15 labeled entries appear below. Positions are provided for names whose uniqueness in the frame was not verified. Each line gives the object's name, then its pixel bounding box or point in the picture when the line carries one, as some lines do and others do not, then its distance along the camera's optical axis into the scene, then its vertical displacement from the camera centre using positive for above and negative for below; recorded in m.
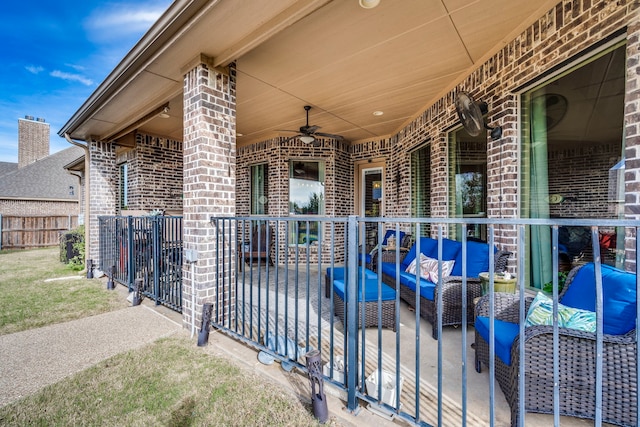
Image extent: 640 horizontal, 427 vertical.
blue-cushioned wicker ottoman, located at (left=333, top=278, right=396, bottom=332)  2.76 -0.89
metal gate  3.31 -0.54
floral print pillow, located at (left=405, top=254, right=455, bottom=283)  3.06 -0.62
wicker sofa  2.68 -0.74
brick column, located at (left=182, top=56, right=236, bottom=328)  2.70 +0.36
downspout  5.48 +0.50
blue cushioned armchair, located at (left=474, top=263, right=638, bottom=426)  1.33 -0.75
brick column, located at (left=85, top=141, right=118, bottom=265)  5.51 +0.54
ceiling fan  4.73 +1.43
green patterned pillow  1.51 -0.60
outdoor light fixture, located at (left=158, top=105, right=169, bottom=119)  4.17 +1.77
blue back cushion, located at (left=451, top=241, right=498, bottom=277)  2.94 -0.49
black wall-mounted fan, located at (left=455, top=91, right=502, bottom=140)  2.92 +1.07
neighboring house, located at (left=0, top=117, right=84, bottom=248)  10.46 +1.33
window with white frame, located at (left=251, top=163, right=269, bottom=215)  7.10 +0.67
